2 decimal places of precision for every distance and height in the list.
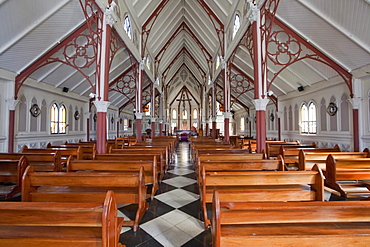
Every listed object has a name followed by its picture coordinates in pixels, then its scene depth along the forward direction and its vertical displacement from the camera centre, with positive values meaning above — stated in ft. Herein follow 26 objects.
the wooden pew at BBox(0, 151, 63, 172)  16.92 -2.62
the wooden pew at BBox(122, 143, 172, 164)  23.45 -2.87
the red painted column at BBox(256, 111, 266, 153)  21.70 +0.07
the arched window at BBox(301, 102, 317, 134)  33.65 +2.03
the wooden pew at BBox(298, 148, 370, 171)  17.48 -2.49
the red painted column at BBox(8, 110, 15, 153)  24.76 -0.19
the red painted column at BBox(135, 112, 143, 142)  39.43 +0.88
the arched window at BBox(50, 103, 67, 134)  35.16 +2.25
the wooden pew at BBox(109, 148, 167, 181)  20.91 -2.38
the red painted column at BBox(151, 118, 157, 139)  54.60 +1.20
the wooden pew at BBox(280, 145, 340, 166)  19.93 -2.52
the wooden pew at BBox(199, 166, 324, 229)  9.08 -2.75
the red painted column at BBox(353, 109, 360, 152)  23.61 -0.59
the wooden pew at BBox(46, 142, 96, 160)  25.22 -2.94
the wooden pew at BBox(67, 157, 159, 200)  12.93 -2.54
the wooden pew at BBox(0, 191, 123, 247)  5.41 -2.61
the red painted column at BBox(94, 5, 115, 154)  21.79 +5.48
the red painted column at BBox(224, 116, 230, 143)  39.34 +0.16
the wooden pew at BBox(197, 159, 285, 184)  12.75 -2.44
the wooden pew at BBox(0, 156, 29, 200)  13.94 -3.16
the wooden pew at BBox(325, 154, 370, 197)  13.96 -3.38
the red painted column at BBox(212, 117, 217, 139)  52.88 +1.41
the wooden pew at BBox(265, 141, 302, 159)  23.71 -2.70
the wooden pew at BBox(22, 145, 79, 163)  20.79 -2.37
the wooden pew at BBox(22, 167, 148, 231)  9.15 -3.06
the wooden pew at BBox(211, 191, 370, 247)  5.25 -2.72
